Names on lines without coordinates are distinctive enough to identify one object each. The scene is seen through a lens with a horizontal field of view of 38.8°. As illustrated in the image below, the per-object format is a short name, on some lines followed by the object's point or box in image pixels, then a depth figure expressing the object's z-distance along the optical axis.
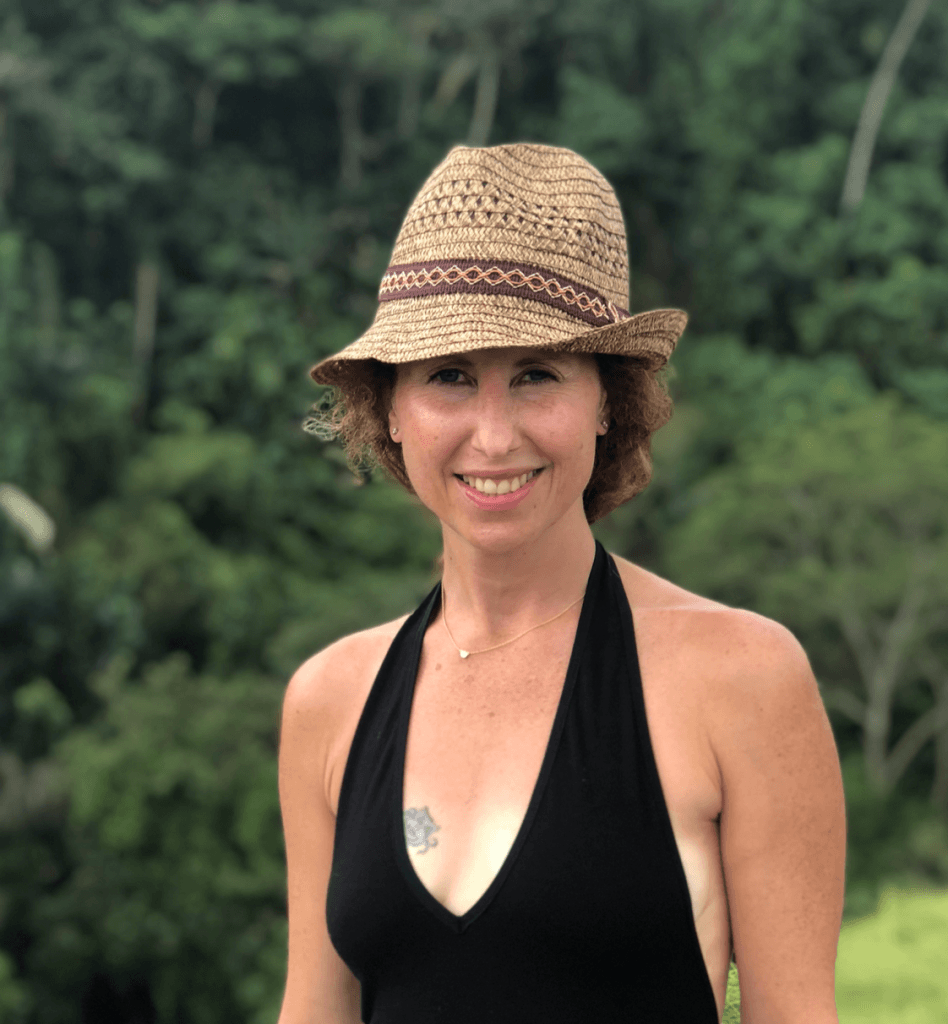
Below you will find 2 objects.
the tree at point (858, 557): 19.34
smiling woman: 1.48
